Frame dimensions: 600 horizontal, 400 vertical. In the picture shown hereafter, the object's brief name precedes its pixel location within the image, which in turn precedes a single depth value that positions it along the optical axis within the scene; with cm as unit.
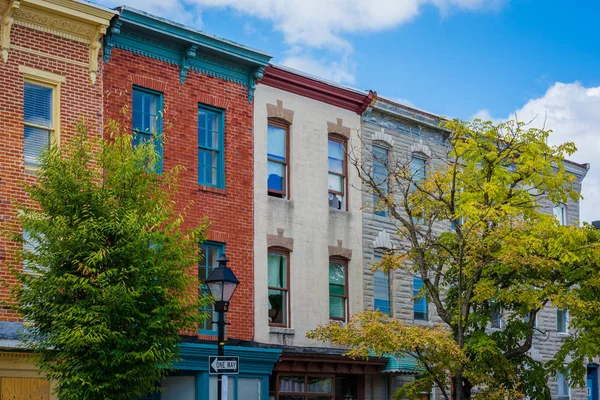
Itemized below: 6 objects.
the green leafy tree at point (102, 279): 1777
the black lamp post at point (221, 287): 1784
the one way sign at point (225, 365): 1744
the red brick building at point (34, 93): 2105
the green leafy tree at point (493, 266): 2348
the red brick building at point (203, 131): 2430
